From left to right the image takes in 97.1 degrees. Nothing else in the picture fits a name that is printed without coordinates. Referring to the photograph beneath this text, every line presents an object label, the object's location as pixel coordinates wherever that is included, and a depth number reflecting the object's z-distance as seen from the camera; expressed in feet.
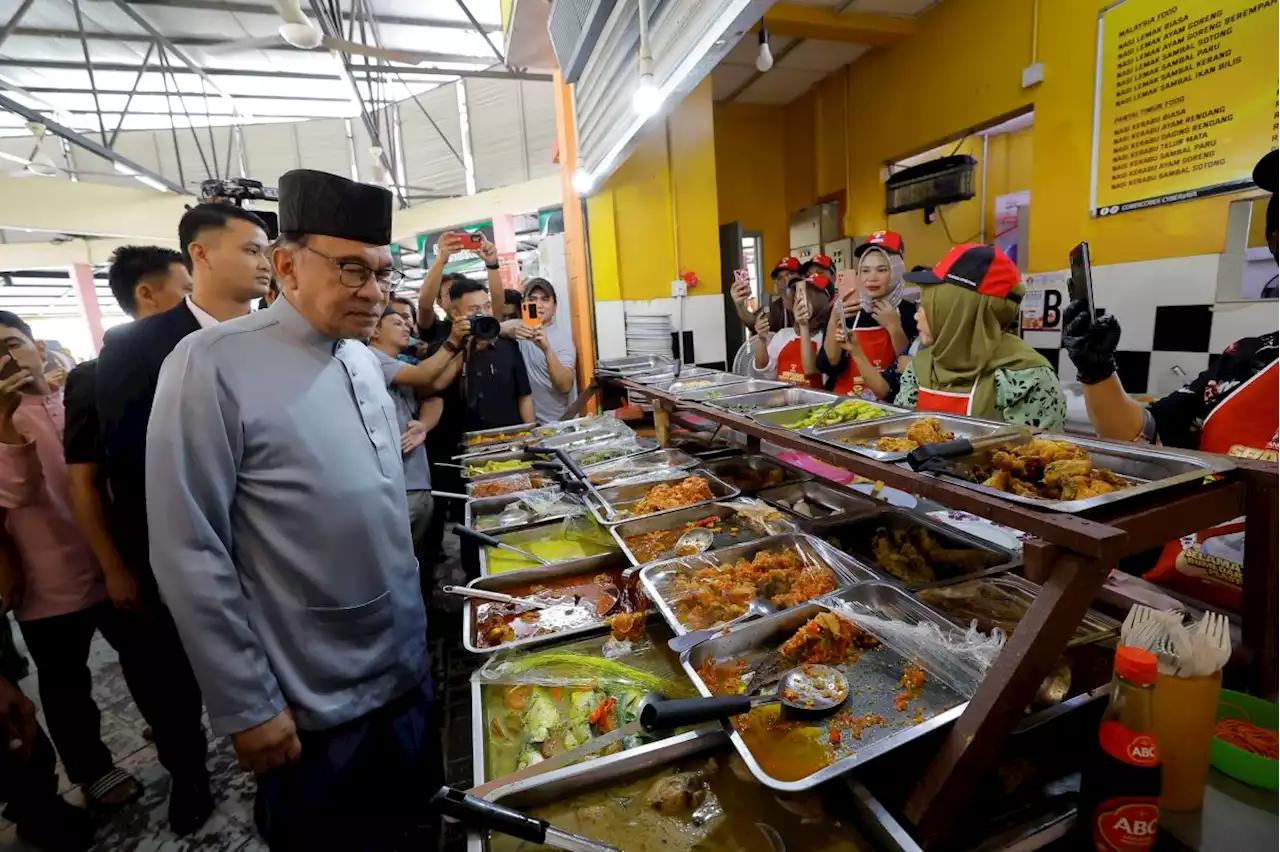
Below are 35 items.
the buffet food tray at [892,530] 6.08
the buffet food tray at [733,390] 9.80
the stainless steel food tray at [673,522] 7.65
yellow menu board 9.47
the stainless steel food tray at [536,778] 4.00
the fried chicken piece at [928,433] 5.88
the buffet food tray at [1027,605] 4.72
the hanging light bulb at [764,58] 10.78
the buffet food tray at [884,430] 5.77
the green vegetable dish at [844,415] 7.00
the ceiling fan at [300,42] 12.04
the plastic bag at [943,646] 4.48
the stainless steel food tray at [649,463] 10.56
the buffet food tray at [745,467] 10.03
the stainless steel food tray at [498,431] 14.48
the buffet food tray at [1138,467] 3.58
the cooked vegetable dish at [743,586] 5.88
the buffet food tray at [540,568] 7.54
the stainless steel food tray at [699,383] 10.74
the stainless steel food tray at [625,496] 8.25
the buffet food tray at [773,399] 8.79
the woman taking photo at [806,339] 14.56
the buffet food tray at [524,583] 5.94
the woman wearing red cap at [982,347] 8.23
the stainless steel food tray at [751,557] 6.03
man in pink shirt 8.07
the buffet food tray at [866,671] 3.60
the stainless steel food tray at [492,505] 9.75
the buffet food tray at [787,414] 8.09
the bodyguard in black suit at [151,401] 7.01
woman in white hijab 12.62
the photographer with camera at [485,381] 14.15
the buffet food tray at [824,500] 7.78
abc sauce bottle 2.96
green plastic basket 3.50
